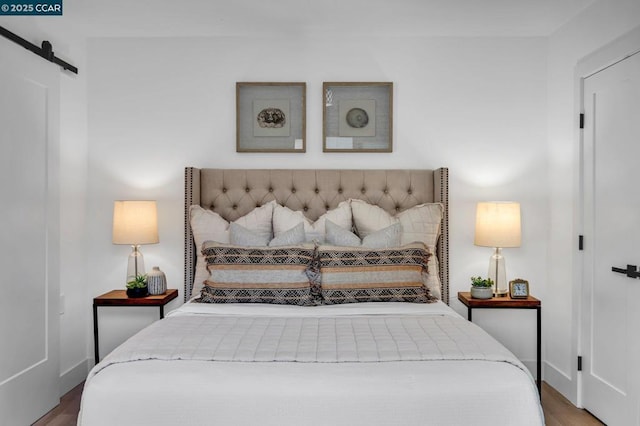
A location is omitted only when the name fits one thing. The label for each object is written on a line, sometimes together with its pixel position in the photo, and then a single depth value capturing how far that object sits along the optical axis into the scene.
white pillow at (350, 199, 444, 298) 3.16
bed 1.63
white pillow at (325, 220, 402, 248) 2.93
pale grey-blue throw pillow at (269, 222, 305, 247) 2.96
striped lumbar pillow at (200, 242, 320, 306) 2.65
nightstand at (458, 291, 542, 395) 2.98
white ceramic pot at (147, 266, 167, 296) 3.16
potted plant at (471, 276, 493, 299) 3.11
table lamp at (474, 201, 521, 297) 3.12
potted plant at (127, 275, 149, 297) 3.11
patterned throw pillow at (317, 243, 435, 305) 2.66
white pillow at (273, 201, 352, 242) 3.16
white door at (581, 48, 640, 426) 2.52
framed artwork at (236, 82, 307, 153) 3.49
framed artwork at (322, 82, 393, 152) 3.49
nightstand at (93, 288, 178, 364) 3.03
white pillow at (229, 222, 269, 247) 2.99
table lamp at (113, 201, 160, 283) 3.14
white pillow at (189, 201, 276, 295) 3.18
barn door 2.56
